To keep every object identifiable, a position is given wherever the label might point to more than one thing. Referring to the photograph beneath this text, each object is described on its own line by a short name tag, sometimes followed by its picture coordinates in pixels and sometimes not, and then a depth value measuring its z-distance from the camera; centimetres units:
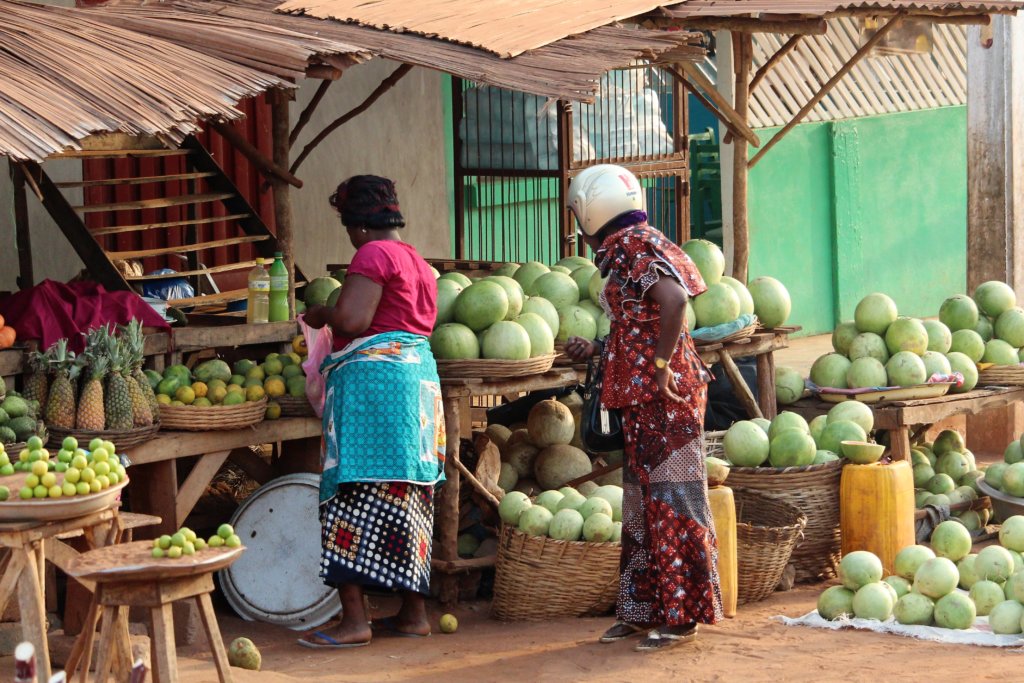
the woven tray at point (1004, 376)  1428
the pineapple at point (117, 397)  1006
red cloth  1027
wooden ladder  1179
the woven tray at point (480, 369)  1154
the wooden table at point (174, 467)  1049
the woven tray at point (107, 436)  995
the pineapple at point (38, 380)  1006
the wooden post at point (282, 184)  1207
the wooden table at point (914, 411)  1321
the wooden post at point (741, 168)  1479
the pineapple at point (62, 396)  1000
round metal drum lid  1133
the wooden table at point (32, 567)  788
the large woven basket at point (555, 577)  1116
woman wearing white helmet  985
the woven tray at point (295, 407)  1130
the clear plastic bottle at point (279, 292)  1178
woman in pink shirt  1024
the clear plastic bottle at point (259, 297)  1163
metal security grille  1666
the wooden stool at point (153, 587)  736
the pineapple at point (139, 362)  1032
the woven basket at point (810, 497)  1217
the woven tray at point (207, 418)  1052
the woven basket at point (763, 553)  1152
